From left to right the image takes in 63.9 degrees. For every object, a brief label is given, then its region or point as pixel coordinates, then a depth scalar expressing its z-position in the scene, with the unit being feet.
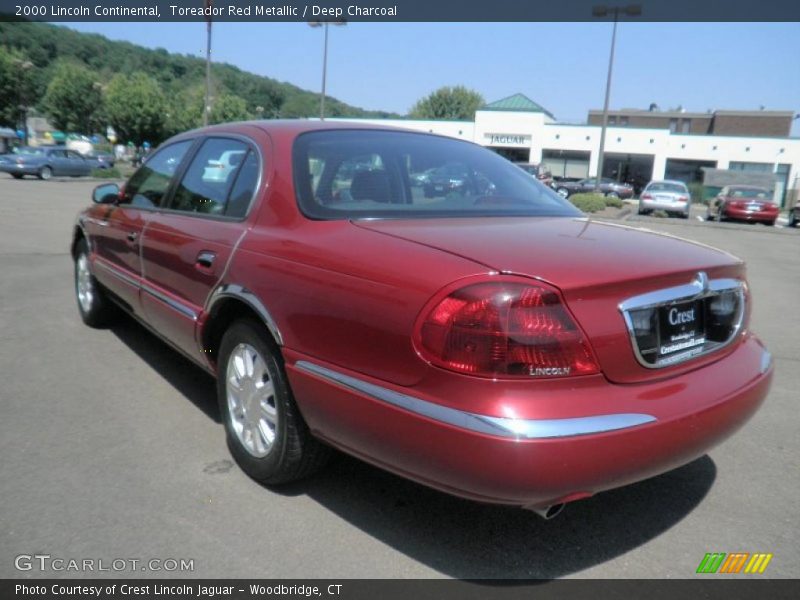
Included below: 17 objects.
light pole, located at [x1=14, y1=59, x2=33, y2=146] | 151.30
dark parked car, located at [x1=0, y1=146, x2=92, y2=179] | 92.89
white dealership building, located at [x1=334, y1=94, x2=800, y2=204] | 154.92
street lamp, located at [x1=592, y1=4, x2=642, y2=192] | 77.20
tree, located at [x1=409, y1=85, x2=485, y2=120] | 285.43
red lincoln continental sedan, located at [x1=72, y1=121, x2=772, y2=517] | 6.55
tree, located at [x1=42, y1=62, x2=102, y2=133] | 177.78
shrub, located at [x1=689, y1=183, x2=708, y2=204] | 145.38
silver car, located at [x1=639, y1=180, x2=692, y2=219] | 78.89
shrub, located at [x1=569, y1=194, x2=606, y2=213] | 73.26
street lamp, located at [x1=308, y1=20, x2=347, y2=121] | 70.57
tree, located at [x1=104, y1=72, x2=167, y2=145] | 176.86
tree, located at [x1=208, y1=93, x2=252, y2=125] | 206.80
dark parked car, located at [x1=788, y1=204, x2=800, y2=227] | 77.43
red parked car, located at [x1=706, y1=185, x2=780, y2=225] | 71.87
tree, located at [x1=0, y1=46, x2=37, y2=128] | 150.20
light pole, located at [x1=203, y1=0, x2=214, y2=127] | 61.98
